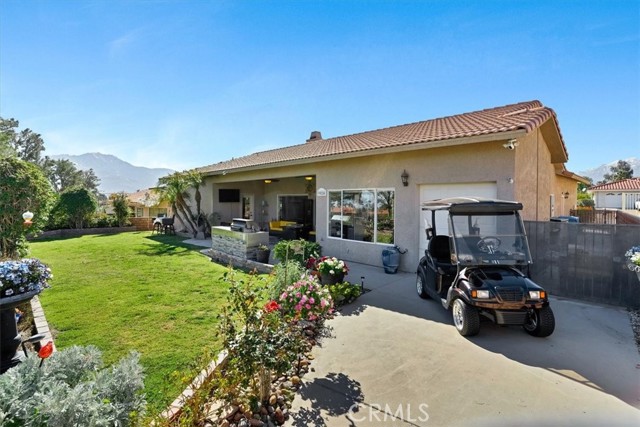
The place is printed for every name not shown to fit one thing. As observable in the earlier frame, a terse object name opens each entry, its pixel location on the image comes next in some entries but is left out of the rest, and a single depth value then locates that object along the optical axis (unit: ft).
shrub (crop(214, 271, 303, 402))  9.51
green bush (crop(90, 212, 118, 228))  68.49
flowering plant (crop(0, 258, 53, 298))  11.96
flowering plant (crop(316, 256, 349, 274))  21.80
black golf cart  14.58
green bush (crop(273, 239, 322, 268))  28.22
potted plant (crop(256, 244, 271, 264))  33.53
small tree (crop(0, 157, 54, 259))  23.70
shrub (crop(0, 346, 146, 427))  6.30
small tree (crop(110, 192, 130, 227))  70.74
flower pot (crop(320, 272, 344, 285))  21.84
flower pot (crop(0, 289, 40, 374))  11.68
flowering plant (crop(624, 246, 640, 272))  16.15
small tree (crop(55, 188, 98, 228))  63.67
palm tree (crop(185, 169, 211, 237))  57.67
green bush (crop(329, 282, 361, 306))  20.21
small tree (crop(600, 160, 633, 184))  177.88
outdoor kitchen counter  34.01
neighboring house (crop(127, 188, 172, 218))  121.80
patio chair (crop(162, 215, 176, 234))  63.62
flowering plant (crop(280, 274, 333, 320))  14.19
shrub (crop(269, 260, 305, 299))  18.36
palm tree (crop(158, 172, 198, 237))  57.72
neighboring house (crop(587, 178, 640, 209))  100.78
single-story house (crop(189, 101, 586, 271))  24.02
